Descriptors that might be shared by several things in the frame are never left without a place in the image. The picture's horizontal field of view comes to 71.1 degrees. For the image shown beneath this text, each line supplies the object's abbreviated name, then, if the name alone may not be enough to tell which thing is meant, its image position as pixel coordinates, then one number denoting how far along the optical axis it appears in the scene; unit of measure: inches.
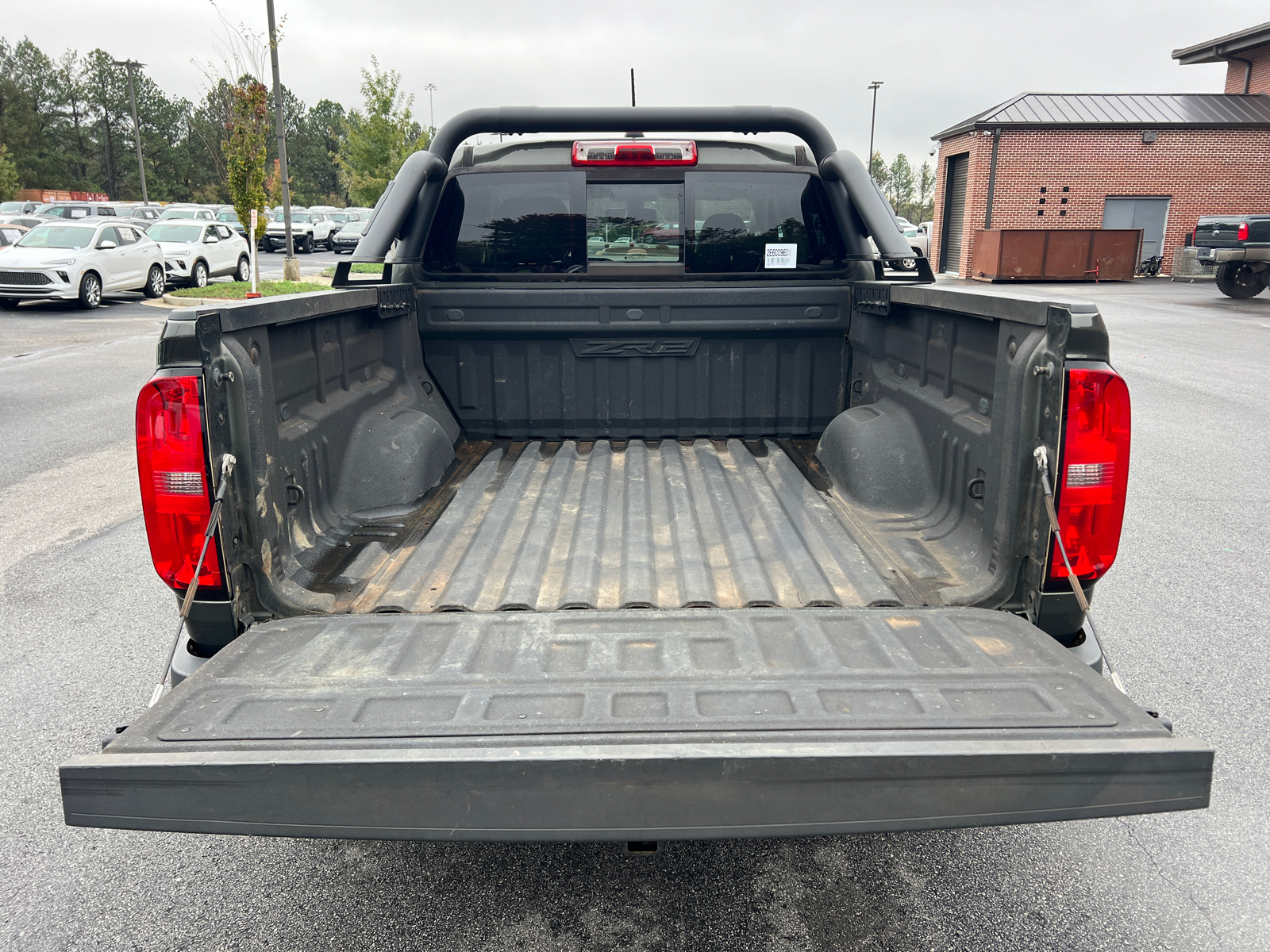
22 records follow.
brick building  1195.3
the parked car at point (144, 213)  1471.5
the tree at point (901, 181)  3604.8
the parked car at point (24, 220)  1126.1
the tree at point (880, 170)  3072.8
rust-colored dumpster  1071.0
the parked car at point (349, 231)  1377.0
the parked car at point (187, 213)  1265.0
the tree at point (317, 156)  3649.1
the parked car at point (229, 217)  1419.8
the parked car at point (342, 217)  1746.1
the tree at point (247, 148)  767.7
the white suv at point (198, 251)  874.8
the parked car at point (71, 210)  1275.8
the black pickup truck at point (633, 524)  67.6
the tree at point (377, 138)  1200.2
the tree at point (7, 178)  2434.1
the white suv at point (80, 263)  717.3
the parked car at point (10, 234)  896.9
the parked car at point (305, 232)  1663.4
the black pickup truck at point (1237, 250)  781.3
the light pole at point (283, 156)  853.8
